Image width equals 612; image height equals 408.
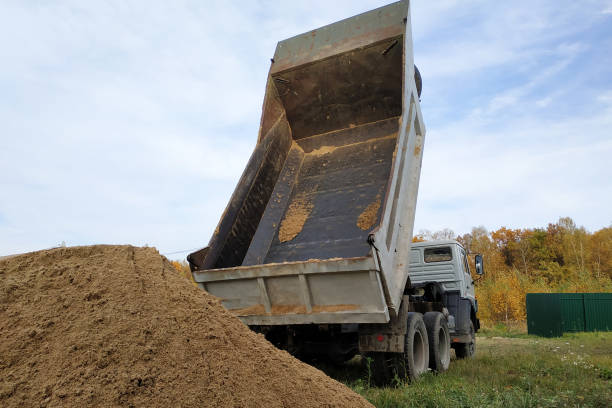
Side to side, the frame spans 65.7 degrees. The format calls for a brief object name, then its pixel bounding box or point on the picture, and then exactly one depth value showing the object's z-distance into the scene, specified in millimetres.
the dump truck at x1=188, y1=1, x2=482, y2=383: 4445
